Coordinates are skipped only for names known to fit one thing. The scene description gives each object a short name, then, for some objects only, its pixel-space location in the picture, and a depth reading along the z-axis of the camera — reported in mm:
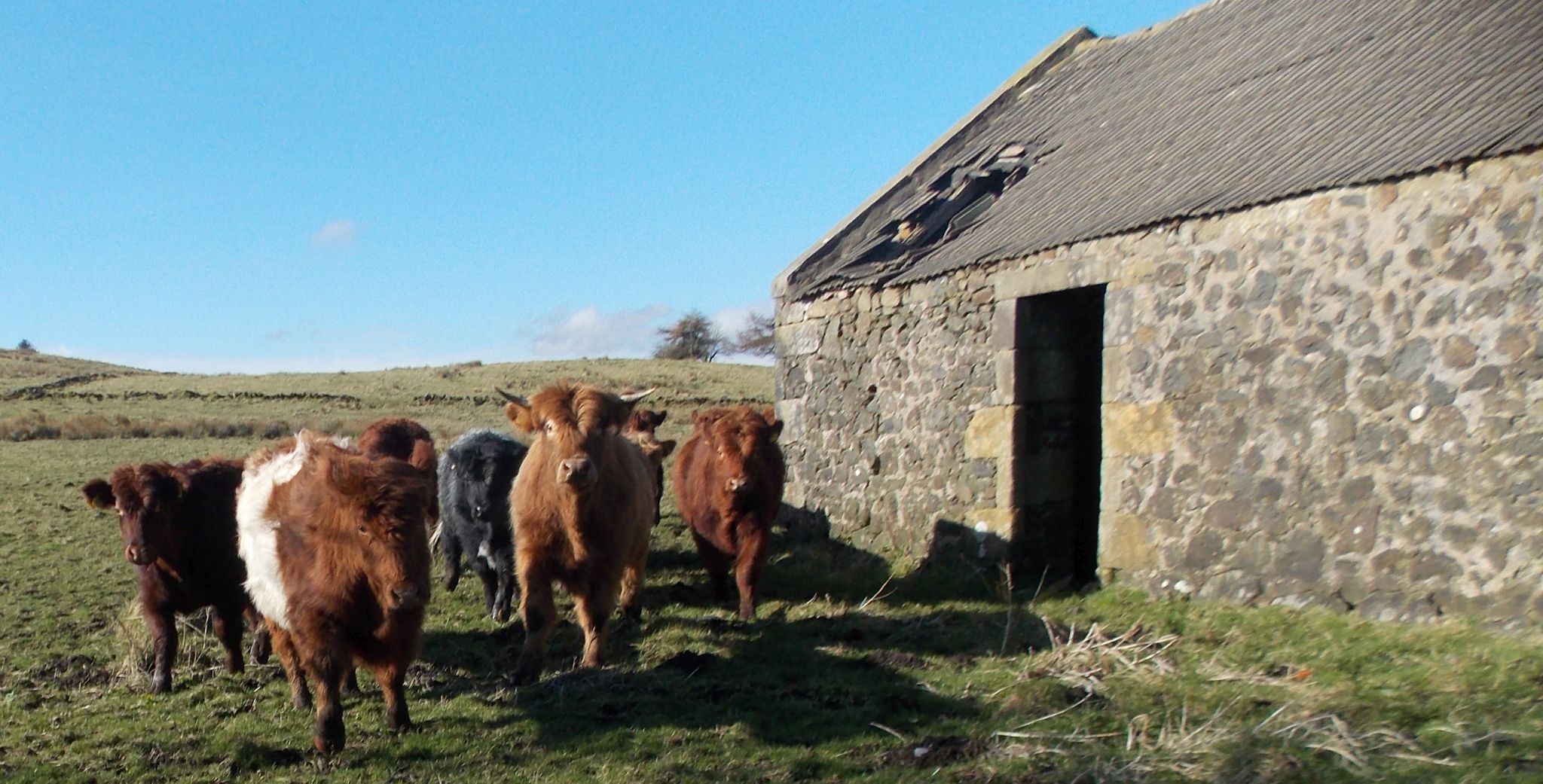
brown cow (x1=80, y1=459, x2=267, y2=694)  7488
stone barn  6625
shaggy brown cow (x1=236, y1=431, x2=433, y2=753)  5805
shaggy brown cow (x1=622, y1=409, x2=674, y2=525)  11703
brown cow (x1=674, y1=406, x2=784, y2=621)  9133
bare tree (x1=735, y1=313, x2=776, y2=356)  38750
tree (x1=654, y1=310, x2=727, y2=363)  50031
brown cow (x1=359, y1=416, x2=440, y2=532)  9531
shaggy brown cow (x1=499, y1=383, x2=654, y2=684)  7414
